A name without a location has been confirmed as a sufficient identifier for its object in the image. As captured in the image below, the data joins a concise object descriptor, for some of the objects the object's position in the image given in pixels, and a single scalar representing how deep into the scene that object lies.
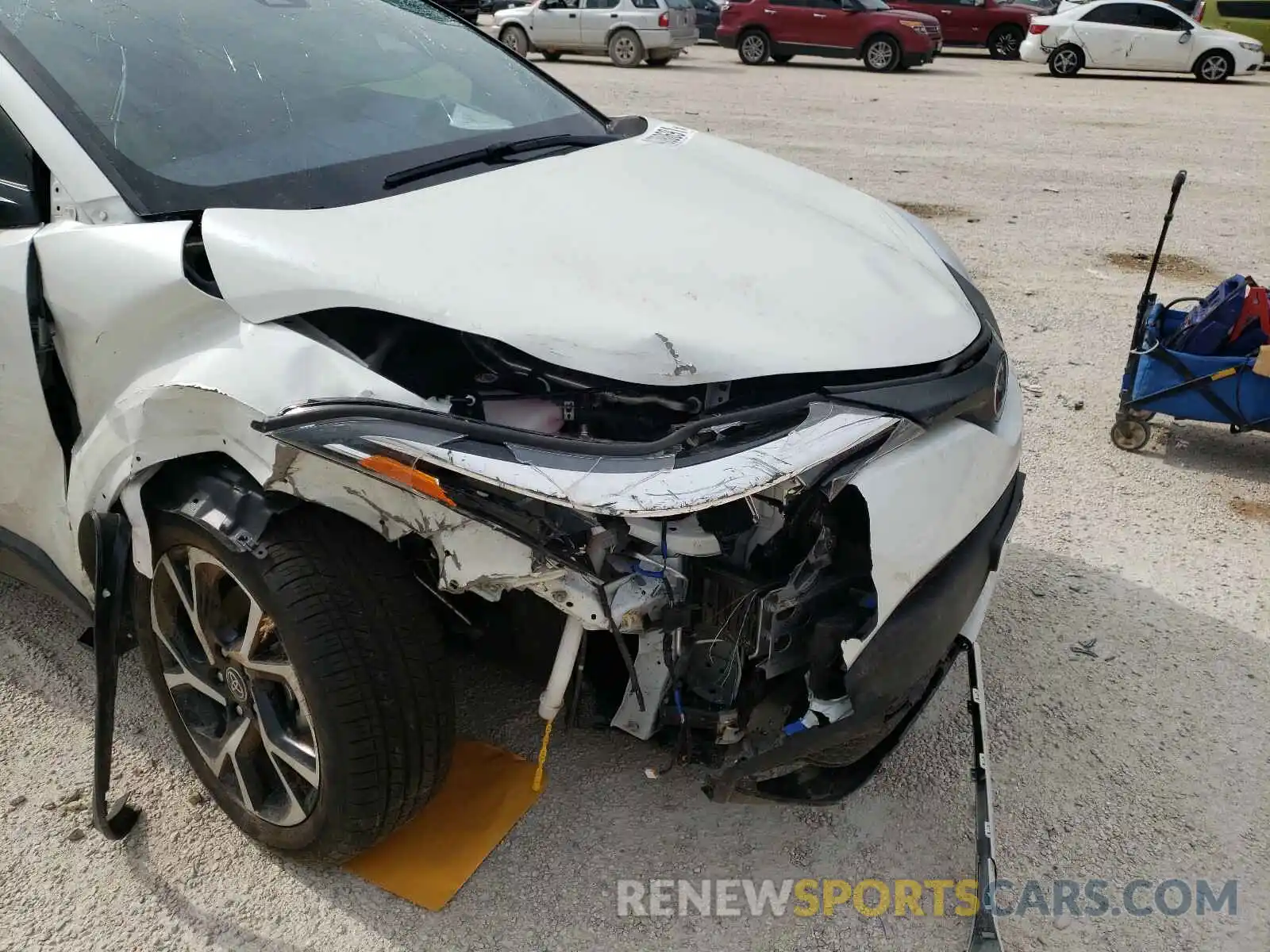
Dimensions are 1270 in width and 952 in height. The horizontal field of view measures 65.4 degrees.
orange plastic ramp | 2.15
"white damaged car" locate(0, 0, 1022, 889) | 1.71
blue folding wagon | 3.58
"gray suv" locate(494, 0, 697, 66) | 15.75
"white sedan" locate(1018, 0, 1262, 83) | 15.53
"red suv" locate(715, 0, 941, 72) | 15.99
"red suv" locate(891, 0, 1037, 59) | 18.70
